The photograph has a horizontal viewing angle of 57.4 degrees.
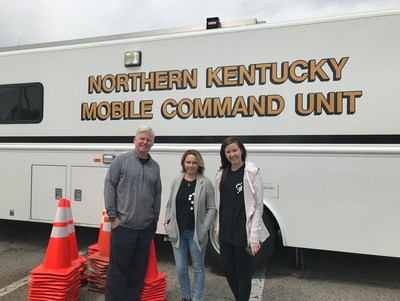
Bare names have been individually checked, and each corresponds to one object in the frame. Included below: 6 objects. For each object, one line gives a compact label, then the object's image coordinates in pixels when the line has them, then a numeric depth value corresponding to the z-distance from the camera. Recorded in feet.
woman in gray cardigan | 10.61
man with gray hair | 10.32
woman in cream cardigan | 9.47
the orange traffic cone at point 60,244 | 11.63
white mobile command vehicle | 12.23
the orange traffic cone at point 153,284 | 11.62
